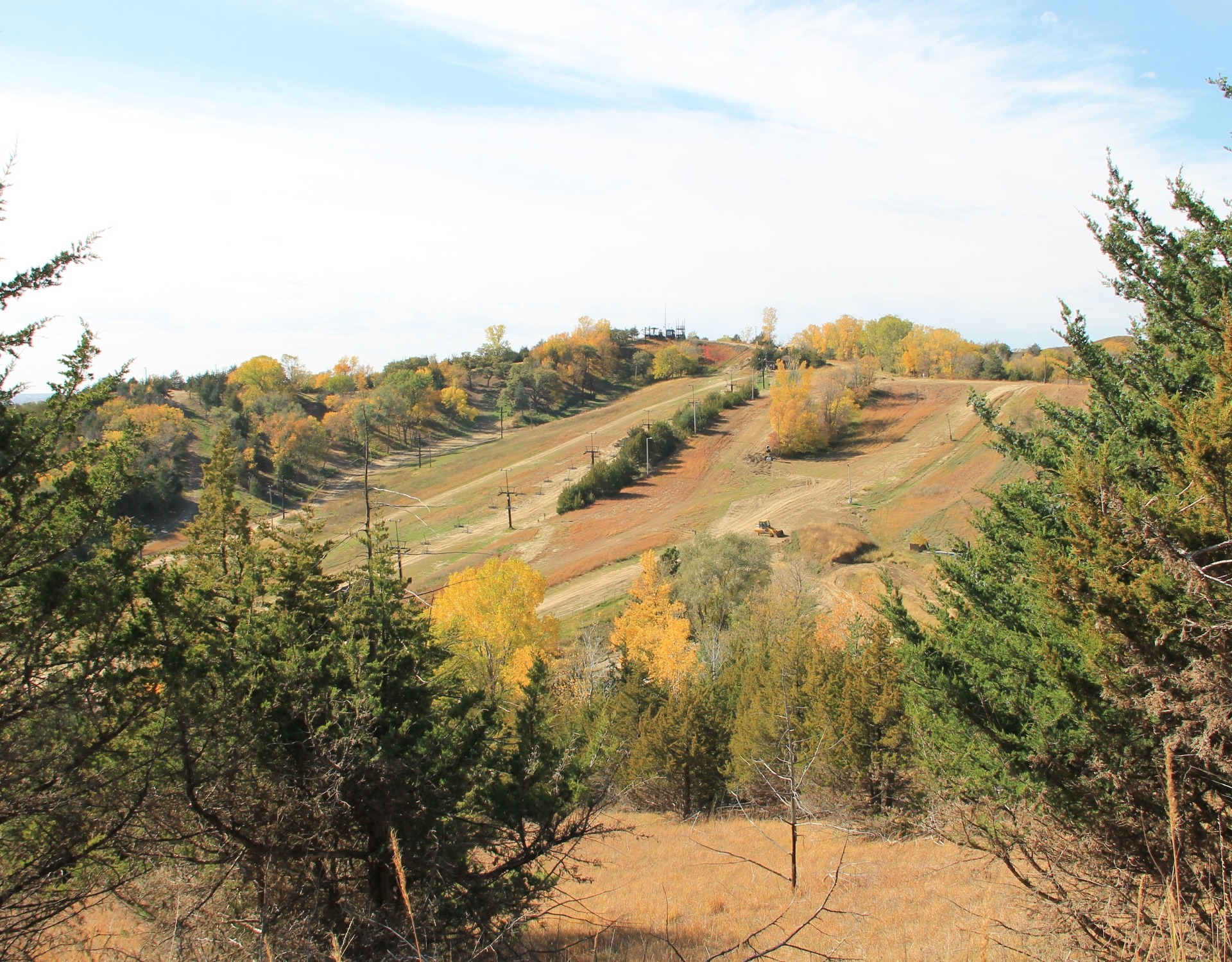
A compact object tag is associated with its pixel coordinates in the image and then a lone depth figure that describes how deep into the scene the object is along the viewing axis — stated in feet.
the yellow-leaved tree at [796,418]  274.98
